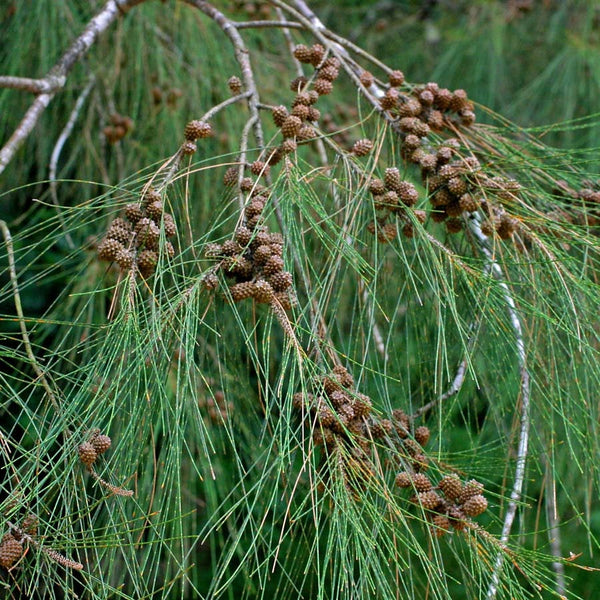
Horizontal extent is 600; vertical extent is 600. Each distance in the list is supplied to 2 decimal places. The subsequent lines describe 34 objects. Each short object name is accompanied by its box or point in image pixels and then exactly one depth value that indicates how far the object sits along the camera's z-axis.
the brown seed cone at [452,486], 0.79
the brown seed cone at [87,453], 0.75
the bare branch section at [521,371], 0.88
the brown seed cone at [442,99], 1.07
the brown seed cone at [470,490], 0.78
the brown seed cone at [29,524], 0.74
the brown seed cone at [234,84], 1.09
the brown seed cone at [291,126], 0.94
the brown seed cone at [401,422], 0.88
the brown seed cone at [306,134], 0.95
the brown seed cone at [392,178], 0.91
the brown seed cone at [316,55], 1.09
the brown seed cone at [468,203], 0.92
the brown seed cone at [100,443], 0.76
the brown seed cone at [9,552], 0.71
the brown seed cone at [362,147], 0.98
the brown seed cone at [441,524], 0.78
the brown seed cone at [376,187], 0.92
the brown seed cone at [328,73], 1.06
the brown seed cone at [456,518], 0.78
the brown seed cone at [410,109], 1.03
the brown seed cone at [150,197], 0.85
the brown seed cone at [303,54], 1.10
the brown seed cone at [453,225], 0.98
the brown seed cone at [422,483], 0.80
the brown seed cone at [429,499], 0.78
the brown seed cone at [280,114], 0.97
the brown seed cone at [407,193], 0.91
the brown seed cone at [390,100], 1.04
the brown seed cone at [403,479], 0.80
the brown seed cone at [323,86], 1.04
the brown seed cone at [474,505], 0.76
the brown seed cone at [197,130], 0.94
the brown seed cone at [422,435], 0.91
